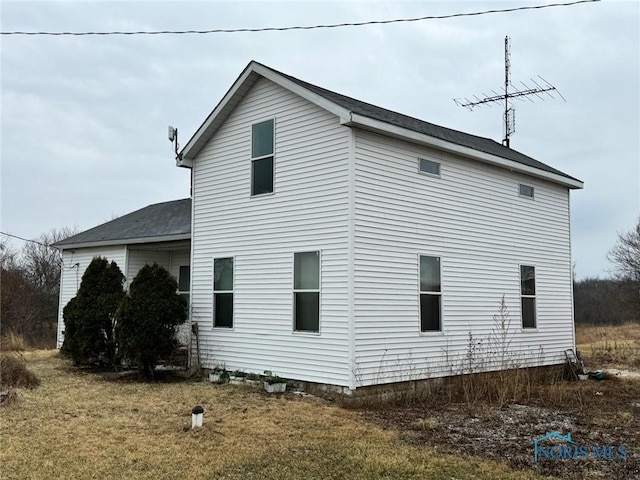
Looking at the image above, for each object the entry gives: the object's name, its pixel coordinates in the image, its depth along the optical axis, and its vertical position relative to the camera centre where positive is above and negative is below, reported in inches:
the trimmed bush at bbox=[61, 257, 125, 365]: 445.4 -18.9
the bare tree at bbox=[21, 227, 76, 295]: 1163.4 +60.6
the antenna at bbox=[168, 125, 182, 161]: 554.2 +156.6
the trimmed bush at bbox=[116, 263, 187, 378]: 398.3 -17.2
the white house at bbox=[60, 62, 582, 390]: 343.3 +35.8
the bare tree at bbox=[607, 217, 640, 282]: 1184.2 +84.0
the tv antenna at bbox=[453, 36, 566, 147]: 579.1 +206.5
